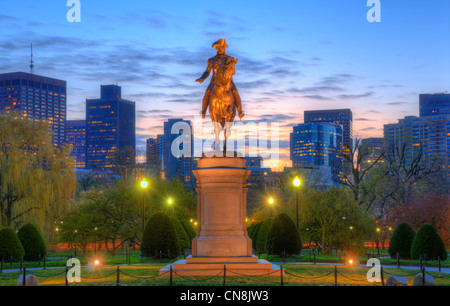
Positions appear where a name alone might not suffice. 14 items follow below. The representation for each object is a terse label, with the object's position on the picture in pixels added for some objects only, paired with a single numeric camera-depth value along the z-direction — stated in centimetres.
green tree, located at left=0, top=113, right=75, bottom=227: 4188
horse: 2583
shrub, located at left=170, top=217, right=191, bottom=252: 4216
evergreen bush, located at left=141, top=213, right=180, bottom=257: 3531
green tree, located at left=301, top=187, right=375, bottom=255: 4728
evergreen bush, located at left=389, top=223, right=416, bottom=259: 3897
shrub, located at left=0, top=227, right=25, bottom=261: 3378
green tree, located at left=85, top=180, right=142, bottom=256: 5350
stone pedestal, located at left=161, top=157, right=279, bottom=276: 2412
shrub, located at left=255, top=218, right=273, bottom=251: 4436
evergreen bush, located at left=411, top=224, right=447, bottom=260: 3575
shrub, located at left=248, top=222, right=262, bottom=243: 4817
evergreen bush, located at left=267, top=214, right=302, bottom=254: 3731
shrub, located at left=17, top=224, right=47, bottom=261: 3678
